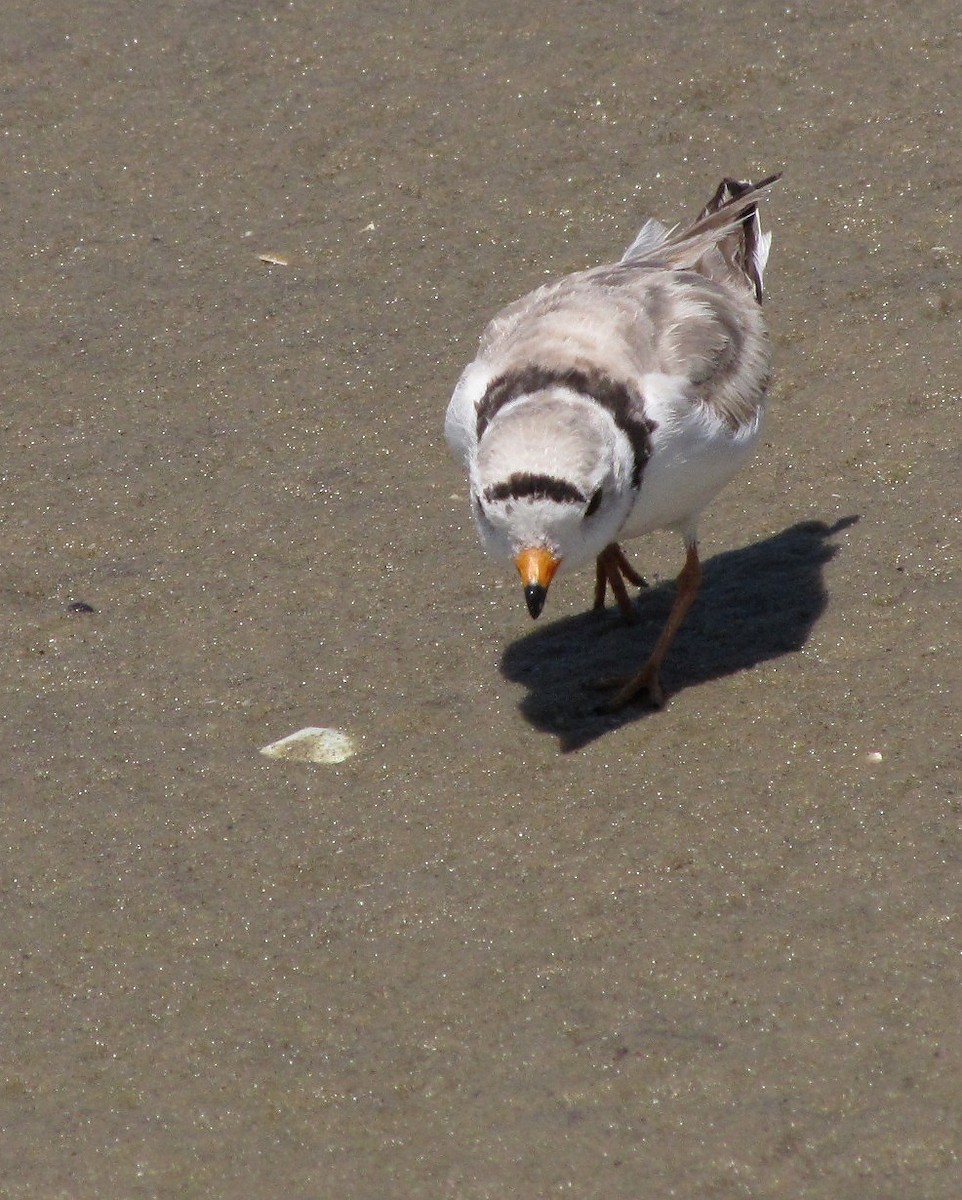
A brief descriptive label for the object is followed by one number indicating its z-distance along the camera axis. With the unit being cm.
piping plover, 926
